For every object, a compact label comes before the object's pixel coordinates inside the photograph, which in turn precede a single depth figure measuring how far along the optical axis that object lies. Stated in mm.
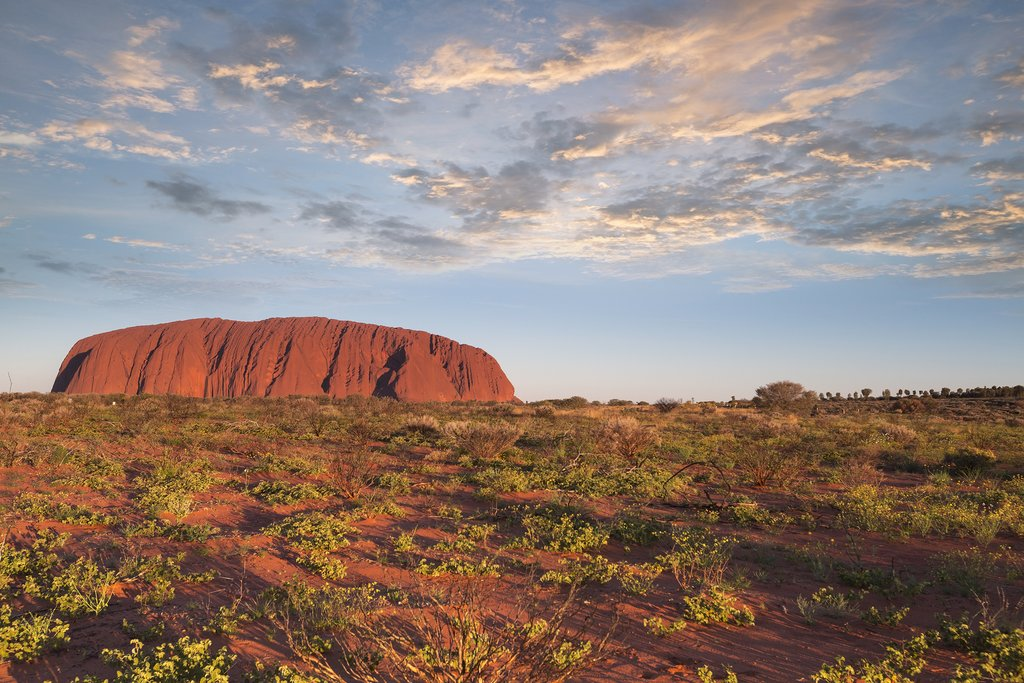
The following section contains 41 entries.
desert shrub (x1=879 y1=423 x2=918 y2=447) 18762
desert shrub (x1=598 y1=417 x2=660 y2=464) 15243
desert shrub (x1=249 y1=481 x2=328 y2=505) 9820
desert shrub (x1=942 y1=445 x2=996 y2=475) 13719
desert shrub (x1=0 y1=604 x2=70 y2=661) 4633
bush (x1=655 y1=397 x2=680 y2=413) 35294
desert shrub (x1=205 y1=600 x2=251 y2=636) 4984
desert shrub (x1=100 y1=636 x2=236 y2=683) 3945
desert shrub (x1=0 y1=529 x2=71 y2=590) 6262
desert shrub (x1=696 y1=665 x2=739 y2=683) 4051
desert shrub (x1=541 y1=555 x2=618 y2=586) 6262
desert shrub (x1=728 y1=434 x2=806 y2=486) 11984
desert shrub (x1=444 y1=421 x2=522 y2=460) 14453
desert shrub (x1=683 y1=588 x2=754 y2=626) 5387
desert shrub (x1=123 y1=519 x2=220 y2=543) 7680
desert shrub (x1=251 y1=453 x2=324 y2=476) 12141
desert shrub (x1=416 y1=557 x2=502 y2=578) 6273
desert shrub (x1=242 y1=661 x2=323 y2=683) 3861
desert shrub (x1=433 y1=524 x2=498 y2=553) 7340
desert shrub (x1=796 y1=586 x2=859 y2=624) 5504
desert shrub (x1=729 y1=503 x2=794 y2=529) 8859
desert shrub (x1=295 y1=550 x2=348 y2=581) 6469
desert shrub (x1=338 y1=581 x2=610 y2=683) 3424
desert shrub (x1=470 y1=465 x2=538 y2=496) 10836
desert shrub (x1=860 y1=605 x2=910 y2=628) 5234
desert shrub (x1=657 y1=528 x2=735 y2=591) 6195
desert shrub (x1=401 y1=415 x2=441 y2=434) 19234
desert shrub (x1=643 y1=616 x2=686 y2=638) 5121
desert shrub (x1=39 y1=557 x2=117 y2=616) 5449
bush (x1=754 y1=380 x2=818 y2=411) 40334
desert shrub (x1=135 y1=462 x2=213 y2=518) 8781
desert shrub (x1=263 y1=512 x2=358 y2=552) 7331
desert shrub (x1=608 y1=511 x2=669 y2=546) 7922
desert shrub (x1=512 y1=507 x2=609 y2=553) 7570
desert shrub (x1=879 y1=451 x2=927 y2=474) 14539
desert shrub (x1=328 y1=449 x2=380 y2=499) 10297
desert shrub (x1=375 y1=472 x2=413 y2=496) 10797
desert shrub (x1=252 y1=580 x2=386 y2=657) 4887
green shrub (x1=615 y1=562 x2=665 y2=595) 6051
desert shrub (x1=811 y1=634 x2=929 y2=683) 4027
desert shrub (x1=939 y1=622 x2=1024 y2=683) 4109
